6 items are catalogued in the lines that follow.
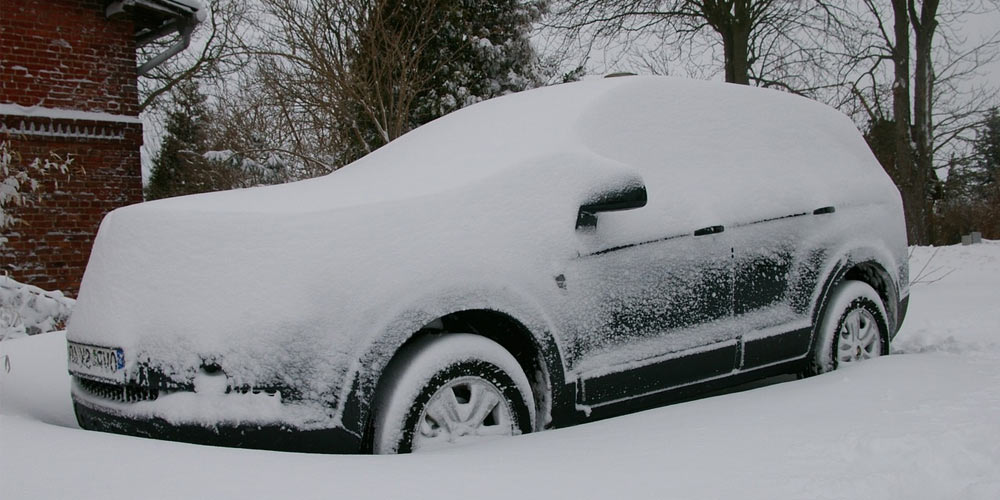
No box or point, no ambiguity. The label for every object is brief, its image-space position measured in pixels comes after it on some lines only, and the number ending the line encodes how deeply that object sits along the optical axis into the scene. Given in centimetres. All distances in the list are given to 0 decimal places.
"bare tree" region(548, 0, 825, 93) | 1465
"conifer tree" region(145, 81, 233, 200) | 3344
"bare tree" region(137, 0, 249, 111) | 2362
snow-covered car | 279
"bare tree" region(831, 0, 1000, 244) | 1762
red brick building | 947
